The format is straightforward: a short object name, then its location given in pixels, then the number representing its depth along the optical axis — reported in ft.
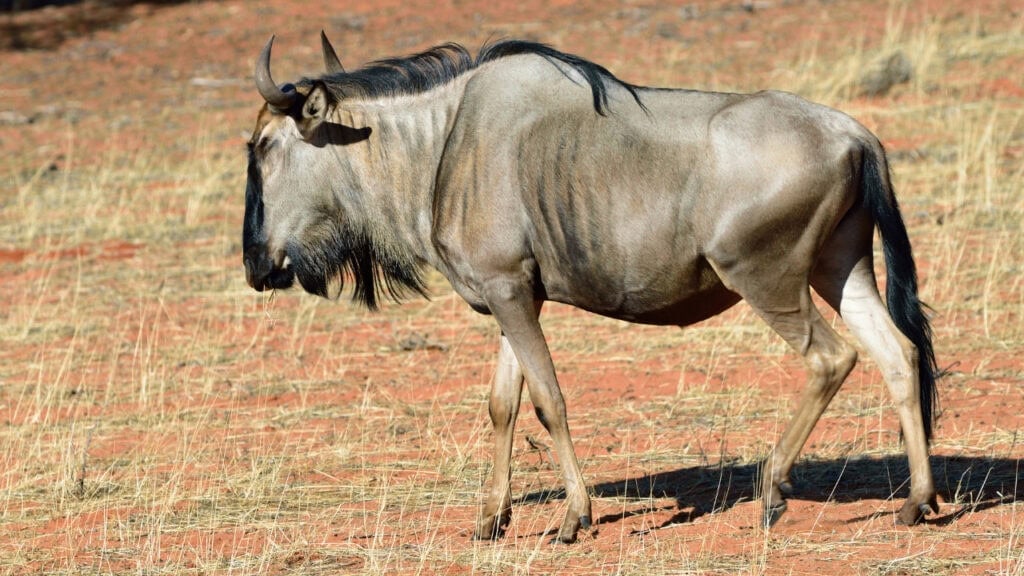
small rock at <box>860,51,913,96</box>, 111.96
